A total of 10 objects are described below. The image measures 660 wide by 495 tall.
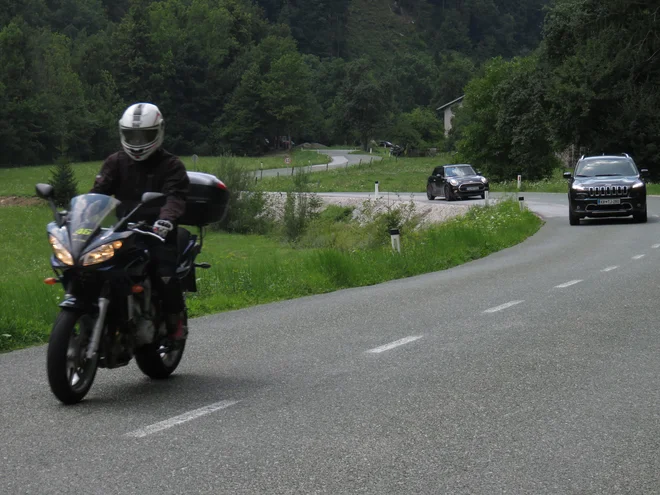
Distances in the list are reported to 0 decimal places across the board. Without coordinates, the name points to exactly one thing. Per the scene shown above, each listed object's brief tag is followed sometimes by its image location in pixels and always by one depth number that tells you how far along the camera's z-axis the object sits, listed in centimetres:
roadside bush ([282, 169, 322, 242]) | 4775
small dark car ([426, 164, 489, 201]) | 4800
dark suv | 2897
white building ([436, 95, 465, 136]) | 16175
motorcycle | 686
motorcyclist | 750
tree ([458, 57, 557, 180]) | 7275
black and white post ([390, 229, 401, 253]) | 2186
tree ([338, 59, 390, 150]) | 15488
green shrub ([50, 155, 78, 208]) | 5785
